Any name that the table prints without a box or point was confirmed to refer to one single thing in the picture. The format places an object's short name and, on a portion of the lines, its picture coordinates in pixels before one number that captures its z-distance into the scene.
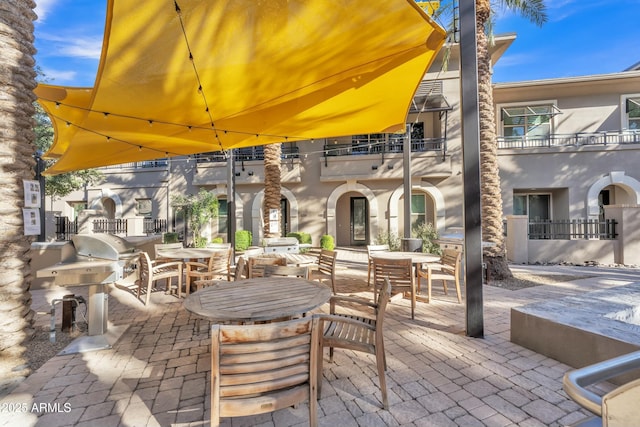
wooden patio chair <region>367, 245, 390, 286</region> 5.74
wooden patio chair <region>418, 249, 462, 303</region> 4.83
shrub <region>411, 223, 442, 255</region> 9.03
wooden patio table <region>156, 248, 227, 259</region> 5.25
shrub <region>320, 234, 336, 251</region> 11.86
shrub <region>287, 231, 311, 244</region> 12.02
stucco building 11.30
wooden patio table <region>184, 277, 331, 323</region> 2.14
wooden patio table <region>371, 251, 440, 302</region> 4.73
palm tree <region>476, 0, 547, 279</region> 6.49
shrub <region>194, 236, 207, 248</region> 11.98
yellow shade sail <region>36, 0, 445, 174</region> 2.50
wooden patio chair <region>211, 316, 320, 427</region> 1.55
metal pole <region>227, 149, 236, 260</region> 8.48
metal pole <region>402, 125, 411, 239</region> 8.04
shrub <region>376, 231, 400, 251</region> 10.77
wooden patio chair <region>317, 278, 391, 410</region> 2.23
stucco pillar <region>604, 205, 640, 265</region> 8.90
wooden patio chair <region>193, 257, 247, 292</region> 3.56
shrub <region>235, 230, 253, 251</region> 11.97
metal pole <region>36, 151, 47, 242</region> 6.03
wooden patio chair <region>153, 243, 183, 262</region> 5.46
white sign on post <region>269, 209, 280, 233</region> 9.08
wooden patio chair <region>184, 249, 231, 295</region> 4.87
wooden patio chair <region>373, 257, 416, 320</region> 4.02
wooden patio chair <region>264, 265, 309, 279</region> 3.67
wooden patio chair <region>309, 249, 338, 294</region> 5.13
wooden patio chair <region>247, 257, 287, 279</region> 4.69
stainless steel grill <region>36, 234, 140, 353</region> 3.09
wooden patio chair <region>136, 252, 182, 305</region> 4.61
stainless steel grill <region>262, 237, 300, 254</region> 6.61
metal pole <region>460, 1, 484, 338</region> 3.42
